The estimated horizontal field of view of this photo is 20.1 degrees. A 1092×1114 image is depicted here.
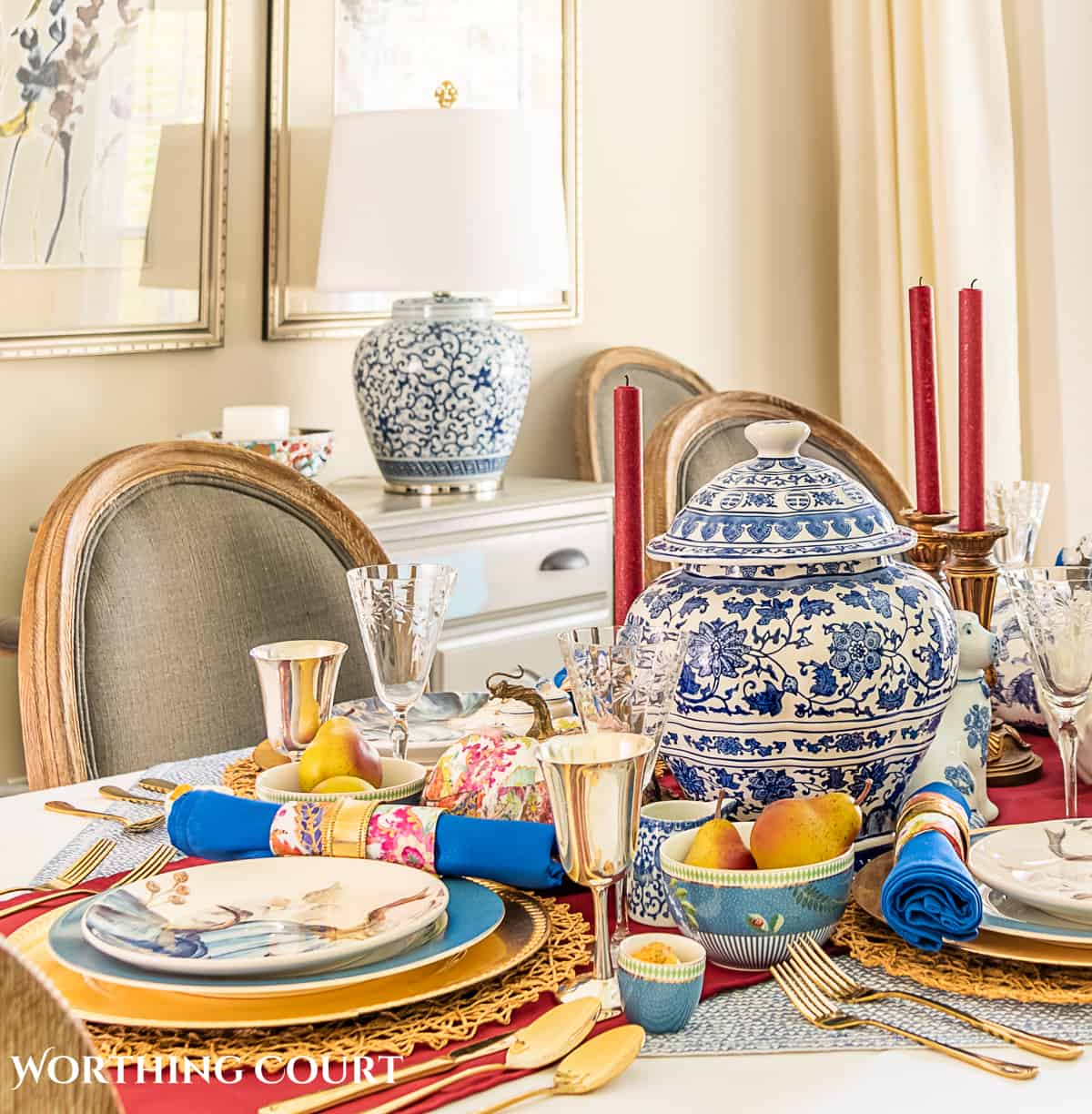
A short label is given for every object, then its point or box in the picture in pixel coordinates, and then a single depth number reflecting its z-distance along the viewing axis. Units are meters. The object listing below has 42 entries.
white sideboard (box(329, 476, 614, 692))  4.21
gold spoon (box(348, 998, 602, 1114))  1.70
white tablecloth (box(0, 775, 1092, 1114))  1.69
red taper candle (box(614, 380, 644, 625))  2.13
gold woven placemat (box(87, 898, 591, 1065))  1.74
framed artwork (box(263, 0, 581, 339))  4.59
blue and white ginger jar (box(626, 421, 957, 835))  1.97
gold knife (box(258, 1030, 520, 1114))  1.68
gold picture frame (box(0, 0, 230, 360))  4.06
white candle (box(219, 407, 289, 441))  4.25
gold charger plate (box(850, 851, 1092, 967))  1.82
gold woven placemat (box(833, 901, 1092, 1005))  1.80
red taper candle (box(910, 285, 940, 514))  2.22
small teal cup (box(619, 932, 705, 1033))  1.76
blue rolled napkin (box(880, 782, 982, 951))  1.82
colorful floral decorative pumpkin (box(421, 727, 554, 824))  2.01
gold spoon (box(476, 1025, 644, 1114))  1.70
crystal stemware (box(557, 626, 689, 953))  1.90
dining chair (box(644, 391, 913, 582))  3.25
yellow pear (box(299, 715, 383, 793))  2.08
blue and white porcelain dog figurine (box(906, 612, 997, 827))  2.09
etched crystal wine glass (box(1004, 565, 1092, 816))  2.00
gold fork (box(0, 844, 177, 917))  1.96
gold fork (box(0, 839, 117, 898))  2.00
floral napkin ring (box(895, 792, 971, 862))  1.89
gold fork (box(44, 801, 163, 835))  2.16
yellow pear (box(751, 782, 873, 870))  1.87
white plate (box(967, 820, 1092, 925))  1.87
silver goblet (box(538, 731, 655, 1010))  1.75
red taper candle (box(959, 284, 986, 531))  2.18
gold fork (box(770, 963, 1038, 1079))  1.71
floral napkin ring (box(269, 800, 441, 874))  1.96
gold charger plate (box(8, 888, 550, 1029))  1.75
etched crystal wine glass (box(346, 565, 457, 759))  2.12
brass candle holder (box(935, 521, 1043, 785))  2.18
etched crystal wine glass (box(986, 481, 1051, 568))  2.47
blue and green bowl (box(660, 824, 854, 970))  1.83
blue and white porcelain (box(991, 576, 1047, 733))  2.39
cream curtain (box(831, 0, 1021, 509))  5.80
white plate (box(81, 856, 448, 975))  1.80
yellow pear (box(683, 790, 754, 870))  1.87
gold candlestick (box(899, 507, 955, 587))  2.17
